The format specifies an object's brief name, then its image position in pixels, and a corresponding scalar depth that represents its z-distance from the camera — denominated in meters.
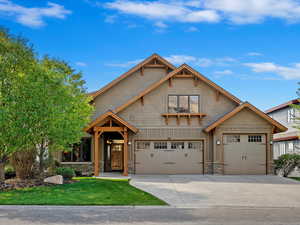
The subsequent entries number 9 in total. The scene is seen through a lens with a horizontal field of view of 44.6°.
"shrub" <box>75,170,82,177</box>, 24.97
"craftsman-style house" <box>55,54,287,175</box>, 24.59
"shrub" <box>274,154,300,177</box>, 24.36
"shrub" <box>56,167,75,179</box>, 21.12
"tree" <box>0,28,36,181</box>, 16.08
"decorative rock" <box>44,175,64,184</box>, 18.50
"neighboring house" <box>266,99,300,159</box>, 30.94
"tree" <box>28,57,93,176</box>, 16.94
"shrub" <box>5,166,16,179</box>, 21.32
